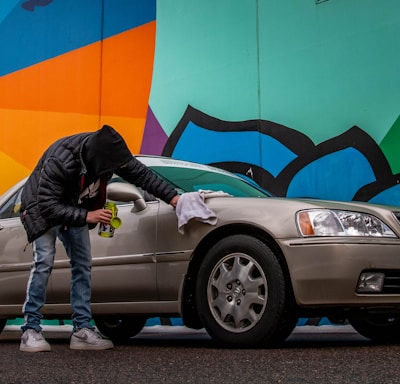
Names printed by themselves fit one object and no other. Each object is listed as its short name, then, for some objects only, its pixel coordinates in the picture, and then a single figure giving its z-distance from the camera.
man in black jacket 4.43
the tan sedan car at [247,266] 4.20
